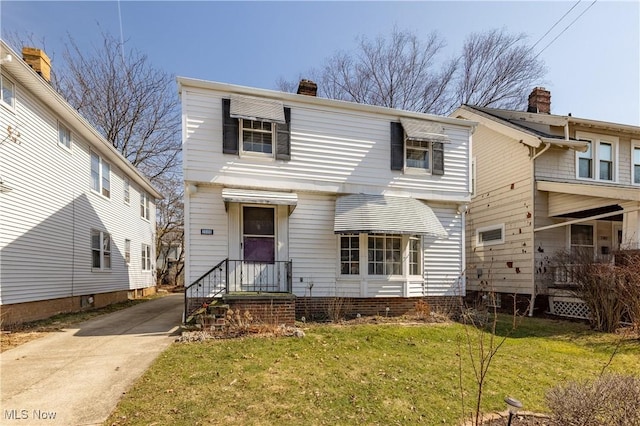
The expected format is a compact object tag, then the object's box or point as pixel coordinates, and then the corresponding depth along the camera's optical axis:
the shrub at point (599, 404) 3.17
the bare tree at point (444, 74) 23.36
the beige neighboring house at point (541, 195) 11.26
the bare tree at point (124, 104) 20.67
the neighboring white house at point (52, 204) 8.57
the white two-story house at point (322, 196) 8.80
